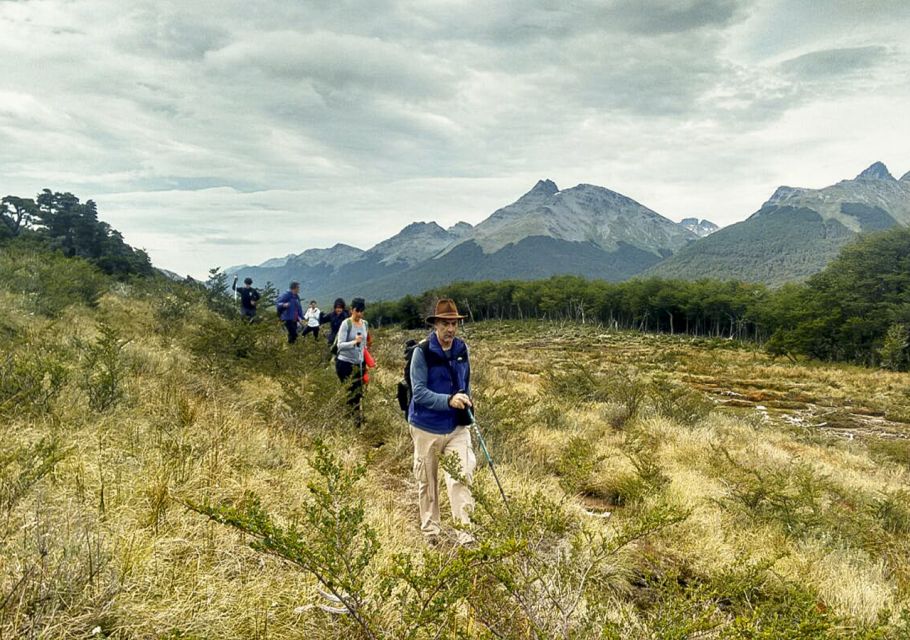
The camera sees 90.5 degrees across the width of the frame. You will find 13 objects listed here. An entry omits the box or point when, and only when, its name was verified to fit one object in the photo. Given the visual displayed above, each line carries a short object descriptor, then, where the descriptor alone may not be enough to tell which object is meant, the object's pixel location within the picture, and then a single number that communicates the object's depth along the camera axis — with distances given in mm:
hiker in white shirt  12359
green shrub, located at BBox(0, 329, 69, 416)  4088
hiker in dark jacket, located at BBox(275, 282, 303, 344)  11469
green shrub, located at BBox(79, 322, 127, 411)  4703
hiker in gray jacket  6812
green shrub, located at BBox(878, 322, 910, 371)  31344
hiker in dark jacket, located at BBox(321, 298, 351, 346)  9273
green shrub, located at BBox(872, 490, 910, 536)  5488
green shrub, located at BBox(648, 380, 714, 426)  10602
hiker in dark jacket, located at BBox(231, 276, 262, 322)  12383
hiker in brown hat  3953
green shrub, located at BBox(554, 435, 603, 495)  3482
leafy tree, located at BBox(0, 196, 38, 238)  36000
